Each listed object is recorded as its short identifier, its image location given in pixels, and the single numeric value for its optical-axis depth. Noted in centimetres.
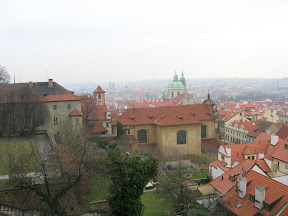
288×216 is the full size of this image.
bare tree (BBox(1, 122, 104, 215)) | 1736
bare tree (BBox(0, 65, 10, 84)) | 5636
